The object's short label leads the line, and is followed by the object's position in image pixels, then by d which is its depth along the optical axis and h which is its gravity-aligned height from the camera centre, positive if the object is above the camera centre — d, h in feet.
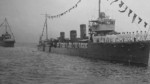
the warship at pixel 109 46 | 100.42 -0.68
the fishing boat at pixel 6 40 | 317.63 +5.55
